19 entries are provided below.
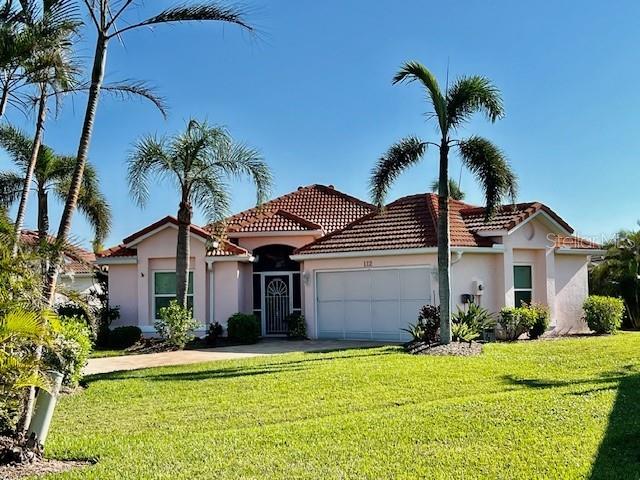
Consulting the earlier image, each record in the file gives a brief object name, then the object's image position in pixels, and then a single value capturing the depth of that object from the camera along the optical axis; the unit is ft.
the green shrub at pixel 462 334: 61.52
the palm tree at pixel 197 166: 71.31
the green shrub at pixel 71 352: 38.32
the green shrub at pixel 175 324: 70.49
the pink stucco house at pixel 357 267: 72.95
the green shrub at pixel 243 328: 75.61
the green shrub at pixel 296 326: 79.00
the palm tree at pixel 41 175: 74.54
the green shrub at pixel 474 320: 64.69
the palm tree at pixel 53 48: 34.12
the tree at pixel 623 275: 89.40
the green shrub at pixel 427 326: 61.93
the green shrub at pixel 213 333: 75.98
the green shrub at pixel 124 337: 75.82
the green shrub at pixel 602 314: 76.33
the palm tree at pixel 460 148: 57.57
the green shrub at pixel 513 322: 69.67
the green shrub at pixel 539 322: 71.36
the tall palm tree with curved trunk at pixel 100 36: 31.65
